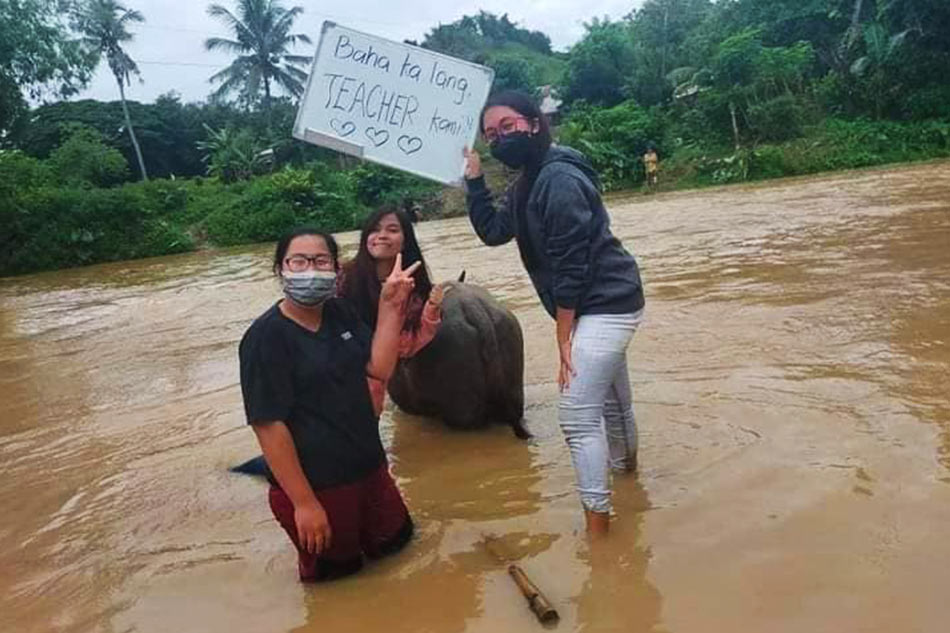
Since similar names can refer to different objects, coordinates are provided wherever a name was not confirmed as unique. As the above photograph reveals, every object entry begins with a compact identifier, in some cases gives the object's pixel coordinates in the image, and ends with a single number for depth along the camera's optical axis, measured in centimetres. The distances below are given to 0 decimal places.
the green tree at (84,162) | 2867
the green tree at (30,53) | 2045
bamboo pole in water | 277
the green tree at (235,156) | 3275
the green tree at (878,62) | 2711
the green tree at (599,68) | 3803
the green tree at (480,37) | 4684
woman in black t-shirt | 294
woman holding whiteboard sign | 316
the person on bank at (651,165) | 2784
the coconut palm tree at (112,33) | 3450
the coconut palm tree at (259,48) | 3756
